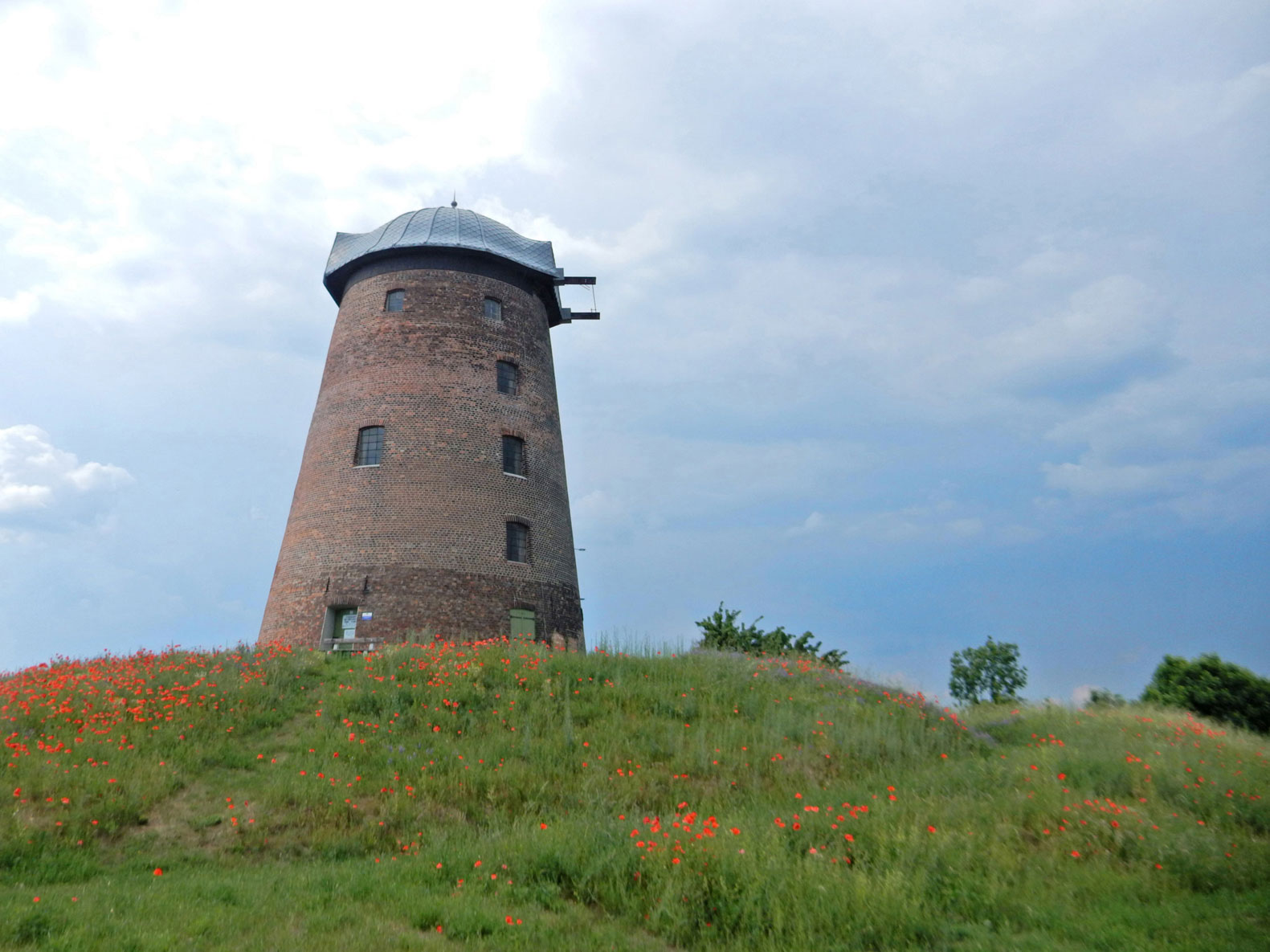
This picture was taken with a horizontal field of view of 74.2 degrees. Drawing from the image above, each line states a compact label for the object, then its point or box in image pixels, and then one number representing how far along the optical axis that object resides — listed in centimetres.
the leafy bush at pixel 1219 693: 1961
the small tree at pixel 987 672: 3441
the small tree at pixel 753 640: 1994
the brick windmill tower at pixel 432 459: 1980
